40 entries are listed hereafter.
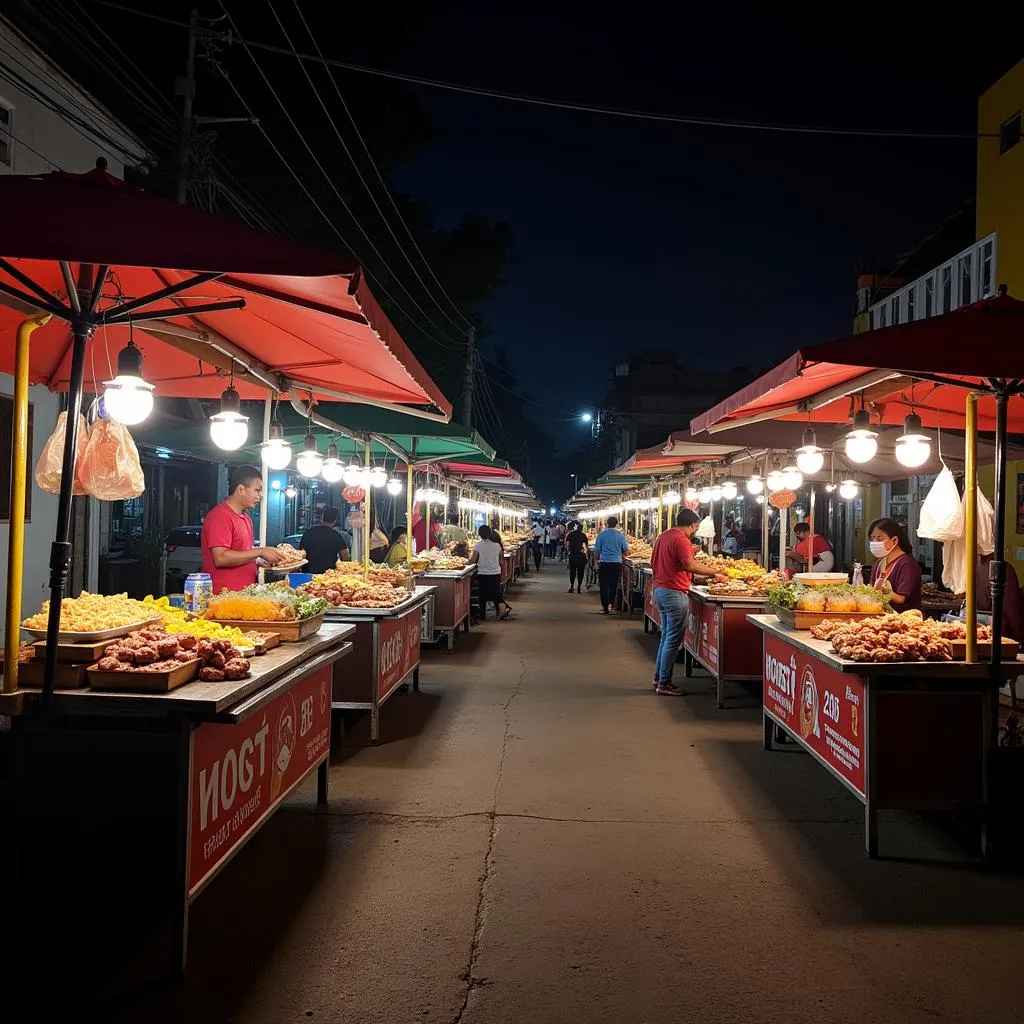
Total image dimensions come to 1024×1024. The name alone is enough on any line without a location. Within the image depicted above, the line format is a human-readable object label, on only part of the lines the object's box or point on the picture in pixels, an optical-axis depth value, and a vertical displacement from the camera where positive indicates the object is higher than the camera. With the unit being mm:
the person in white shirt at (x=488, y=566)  18203 -535
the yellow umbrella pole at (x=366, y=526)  10523 +133
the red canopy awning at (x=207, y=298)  3719 +1331
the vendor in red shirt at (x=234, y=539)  7520 -41
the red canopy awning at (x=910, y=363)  5168 +1253
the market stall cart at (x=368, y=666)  8188 -1213
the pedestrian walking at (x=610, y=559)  20438 -374
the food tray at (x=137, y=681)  4062 -692
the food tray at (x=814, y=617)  7449 -581
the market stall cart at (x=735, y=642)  10188 -1111
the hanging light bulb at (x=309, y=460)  9195 +793
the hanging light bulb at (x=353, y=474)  11500 +822
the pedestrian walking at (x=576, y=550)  27594 -246
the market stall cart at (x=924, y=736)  5590 -1185
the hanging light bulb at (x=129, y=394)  4641 +737
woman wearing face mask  8336 -163
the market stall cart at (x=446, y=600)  14250 -1001
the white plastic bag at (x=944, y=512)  7008 +312
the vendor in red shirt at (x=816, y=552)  14258 -63
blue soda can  6160 -420
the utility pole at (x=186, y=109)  13672 +6647
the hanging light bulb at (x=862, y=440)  7234 +908
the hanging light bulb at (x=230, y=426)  6594 +815
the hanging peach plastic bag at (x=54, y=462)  5508 +430
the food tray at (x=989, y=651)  5730 -642
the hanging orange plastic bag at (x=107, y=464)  5367 +405
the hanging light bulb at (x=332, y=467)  10008 +815
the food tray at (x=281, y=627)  5906 -616
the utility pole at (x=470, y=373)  34469 +6546
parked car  20922 -695
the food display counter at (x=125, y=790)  4008 -1238
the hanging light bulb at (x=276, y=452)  7759 +732
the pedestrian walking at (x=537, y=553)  40281 -533
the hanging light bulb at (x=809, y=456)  9039 +947
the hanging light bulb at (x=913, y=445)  6742 +810
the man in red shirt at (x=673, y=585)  10781 -497
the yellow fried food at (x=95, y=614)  4484 -454
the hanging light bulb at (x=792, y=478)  11672 +919
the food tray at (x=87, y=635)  4258 -518
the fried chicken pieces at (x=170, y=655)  4203 -607
